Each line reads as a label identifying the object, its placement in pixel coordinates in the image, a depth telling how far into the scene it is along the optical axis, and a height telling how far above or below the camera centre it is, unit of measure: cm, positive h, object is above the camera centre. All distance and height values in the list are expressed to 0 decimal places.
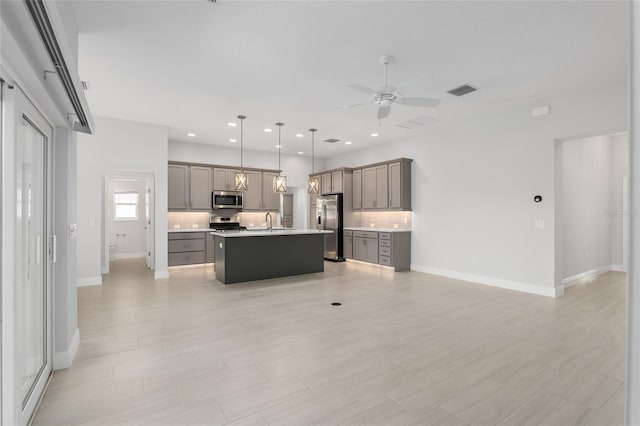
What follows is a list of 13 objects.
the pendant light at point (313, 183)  661 +60
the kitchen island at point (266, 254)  584 -81
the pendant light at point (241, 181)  582 +56
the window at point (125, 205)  918 +20
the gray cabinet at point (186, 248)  739 -83
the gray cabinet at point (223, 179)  828 +86
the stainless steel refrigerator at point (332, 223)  873 -29
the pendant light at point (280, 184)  621 +55
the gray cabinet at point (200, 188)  795 +60
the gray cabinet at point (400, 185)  732 +63
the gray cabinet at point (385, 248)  721 -83
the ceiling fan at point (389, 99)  371 +134
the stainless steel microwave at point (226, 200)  818 +32
